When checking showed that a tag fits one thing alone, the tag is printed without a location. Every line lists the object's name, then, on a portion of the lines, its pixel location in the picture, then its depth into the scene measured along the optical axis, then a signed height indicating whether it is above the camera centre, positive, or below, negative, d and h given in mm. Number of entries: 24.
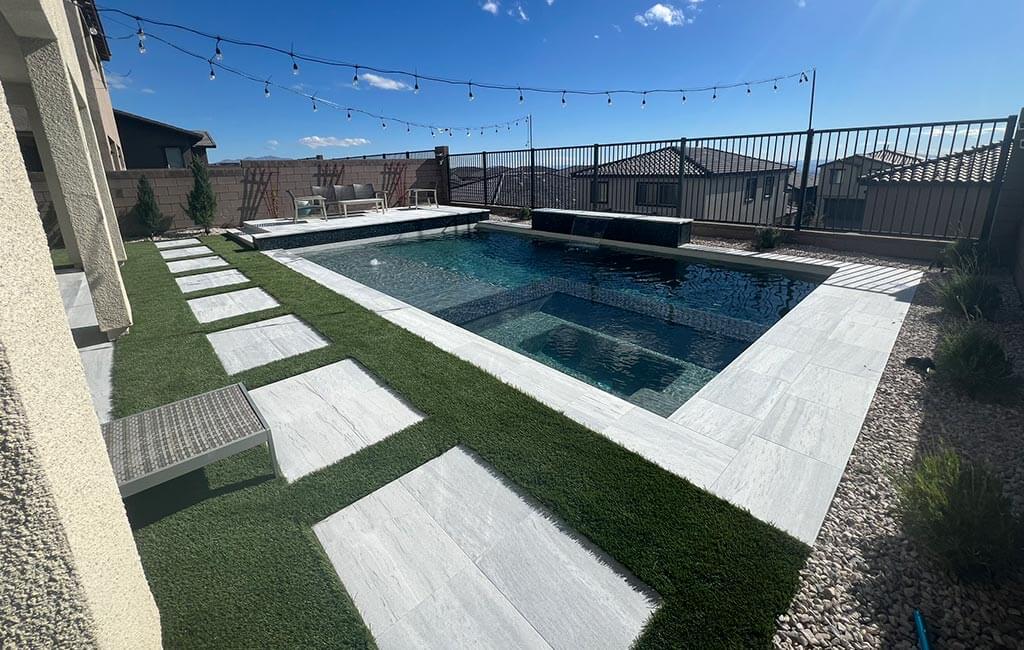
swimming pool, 4281 -1425
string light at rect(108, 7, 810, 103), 7332 +2775
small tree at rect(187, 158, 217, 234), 10555 +191
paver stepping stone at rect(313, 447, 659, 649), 1632 -1477
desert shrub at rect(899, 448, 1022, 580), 1725 -1295
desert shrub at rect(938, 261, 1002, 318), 4367 -1090
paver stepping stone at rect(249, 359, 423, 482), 2594 -1340
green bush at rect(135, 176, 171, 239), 10109 -39
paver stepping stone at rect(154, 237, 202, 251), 9495 -742
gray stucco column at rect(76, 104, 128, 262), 6676 +351
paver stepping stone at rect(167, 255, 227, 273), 7288 -924
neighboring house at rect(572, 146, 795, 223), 14428 +293
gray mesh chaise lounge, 1934 -1047
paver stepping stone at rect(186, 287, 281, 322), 5000 -1121
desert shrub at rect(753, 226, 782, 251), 7965 -867
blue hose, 1488 -1464
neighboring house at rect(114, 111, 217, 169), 18266 +2689
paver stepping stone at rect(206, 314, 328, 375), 3832 -1223
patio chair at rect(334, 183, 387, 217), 12242 +151
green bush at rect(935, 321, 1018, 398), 3002 -1216
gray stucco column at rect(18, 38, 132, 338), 3701 +278
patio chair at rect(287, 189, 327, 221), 11180 -74
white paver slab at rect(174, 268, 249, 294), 6156 -1020
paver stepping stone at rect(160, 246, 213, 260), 8406 -833
